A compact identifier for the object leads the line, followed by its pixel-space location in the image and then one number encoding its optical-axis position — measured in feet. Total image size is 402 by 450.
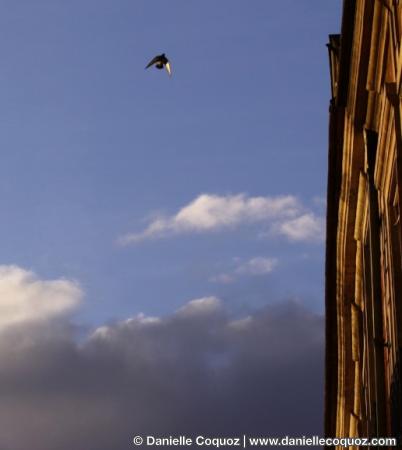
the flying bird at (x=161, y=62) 110.52
